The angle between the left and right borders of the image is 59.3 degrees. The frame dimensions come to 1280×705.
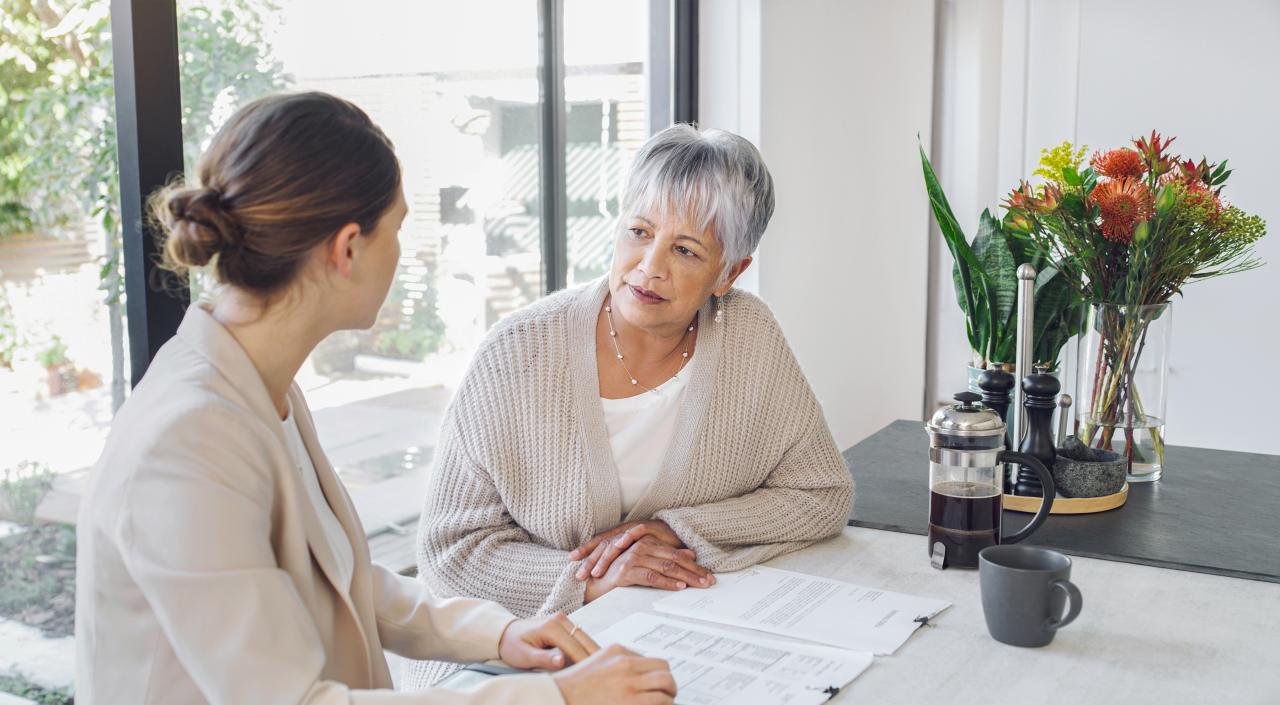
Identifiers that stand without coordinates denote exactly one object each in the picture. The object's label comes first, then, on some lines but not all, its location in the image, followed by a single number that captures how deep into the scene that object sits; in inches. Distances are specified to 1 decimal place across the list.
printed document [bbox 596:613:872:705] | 45.4
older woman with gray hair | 65.6
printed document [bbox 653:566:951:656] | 51.8
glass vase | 74.3
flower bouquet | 69.3
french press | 61.6
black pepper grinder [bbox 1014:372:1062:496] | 70.4
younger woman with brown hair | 37.5
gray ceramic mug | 49.9
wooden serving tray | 72.0
